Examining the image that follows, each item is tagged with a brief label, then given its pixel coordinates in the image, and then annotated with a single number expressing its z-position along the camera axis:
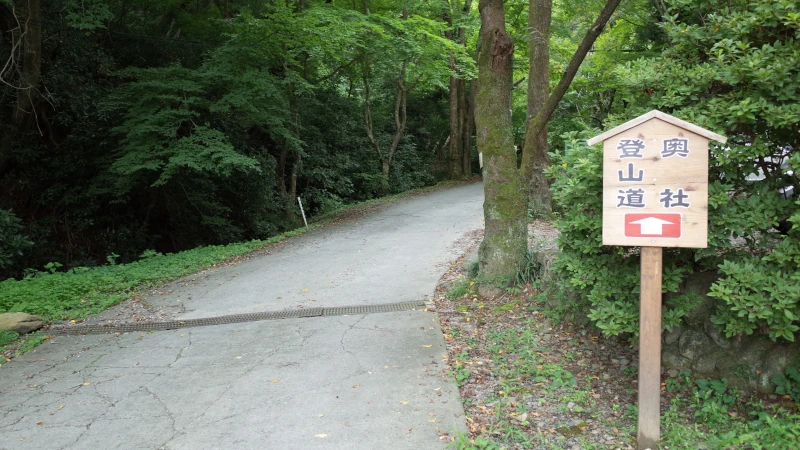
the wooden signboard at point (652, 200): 3.34
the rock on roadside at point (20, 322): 6.58
